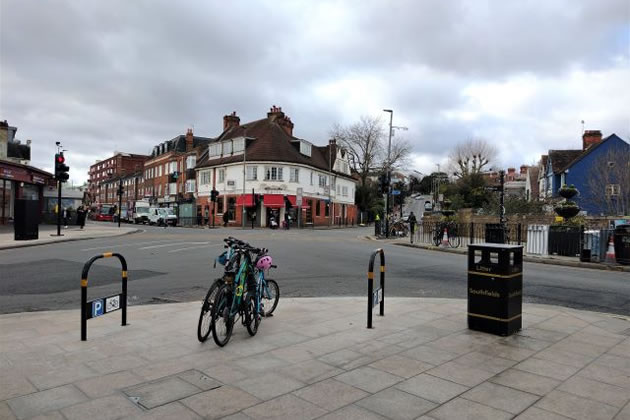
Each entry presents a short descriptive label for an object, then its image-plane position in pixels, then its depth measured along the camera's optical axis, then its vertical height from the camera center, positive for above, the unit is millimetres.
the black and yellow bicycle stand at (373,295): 6164 -1158
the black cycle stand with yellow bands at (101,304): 5398 -1154
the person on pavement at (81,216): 32297 -272
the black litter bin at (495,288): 5770 -915
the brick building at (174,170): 60094 +6253
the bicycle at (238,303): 5184 -1057
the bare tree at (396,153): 63406 +8745
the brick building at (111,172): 112688 +11034
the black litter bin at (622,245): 14156 -824
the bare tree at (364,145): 63709 +9905
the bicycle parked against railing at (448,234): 22609 -871
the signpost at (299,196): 42700 +1761
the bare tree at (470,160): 68194 +8570
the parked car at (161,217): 49625 -413
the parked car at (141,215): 53066 -243
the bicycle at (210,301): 5184 -1001
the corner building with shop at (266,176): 46812 +4186
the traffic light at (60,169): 21703 +2047
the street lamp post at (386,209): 29050 +415
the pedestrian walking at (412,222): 25100 -336
